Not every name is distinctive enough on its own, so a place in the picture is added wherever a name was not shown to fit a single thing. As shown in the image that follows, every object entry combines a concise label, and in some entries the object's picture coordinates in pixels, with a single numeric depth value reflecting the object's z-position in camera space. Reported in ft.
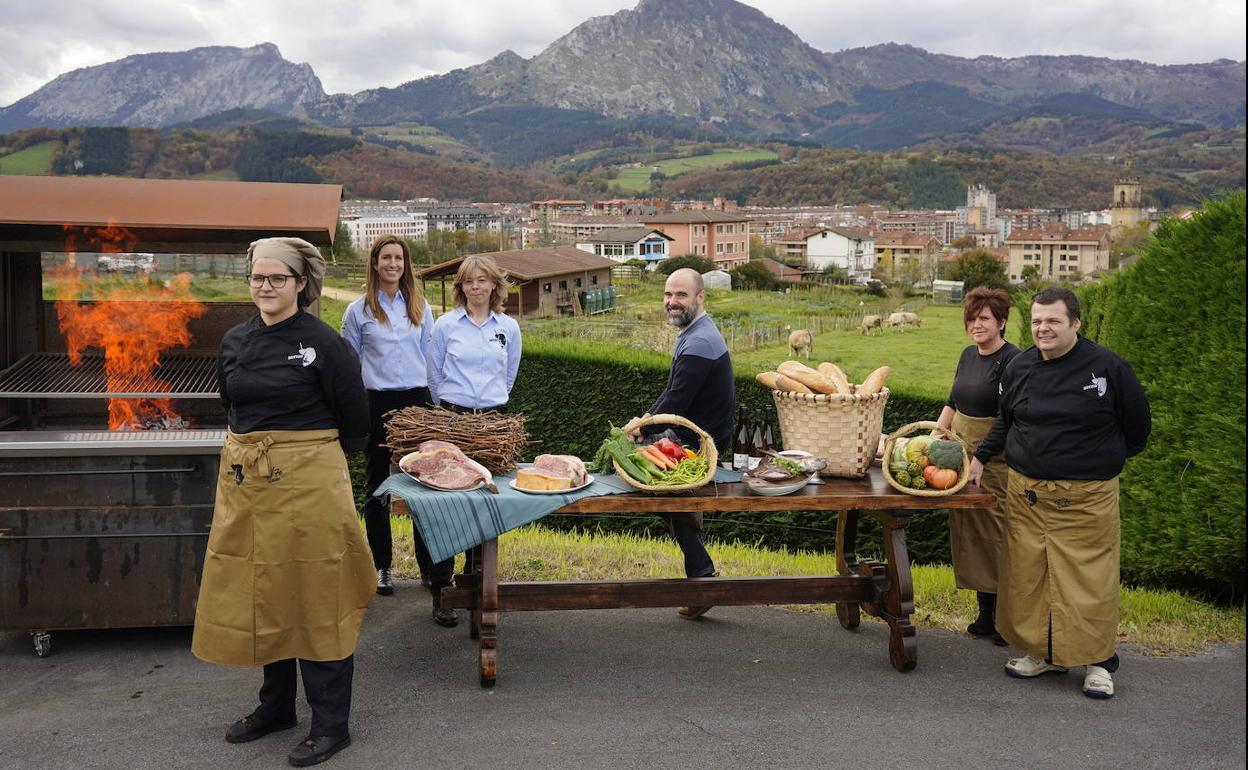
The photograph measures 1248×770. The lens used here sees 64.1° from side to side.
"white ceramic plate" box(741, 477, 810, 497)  14.03
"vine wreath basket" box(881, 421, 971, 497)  14.17
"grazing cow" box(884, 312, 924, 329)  140.05
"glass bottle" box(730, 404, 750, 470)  16.46
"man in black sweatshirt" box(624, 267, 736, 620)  15.19
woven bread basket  14.83
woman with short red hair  15.94
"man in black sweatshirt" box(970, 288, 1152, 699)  13.78
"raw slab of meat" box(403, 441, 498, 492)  13.87
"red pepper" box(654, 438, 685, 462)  14.39
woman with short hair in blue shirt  16.98
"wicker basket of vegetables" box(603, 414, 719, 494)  13.93
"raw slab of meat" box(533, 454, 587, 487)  14.34
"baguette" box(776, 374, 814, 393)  14.93
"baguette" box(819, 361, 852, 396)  15.02
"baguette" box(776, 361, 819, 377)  15.17
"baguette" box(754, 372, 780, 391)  14.86
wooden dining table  13.94
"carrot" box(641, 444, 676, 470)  14.12
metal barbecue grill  15.07
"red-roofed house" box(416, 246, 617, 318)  115.96
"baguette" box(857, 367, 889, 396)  14.97
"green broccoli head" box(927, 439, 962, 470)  14.44
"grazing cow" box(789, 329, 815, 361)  101.55
